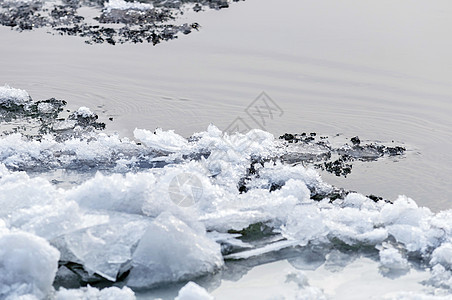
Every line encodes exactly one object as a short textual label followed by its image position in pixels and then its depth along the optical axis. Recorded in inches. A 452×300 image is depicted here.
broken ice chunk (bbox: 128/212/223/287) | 280.4
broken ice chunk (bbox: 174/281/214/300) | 254.8
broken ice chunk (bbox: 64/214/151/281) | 279.6
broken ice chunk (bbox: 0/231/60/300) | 260.8
